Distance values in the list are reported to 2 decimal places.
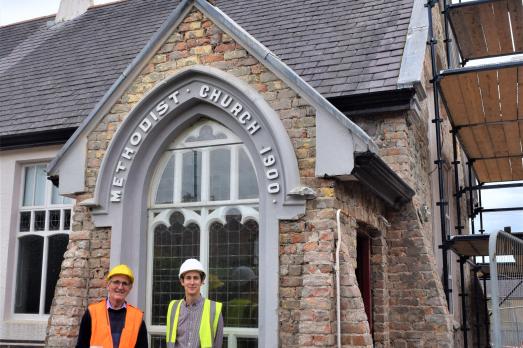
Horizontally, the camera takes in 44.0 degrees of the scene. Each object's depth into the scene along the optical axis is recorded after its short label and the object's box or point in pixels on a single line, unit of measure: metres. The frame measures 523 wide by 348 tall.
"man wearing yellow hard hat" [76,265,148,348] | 5.16
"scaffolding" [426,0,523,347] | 9.19
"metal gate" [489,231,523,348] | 5.61
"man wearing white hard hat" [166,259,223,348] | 5.52
